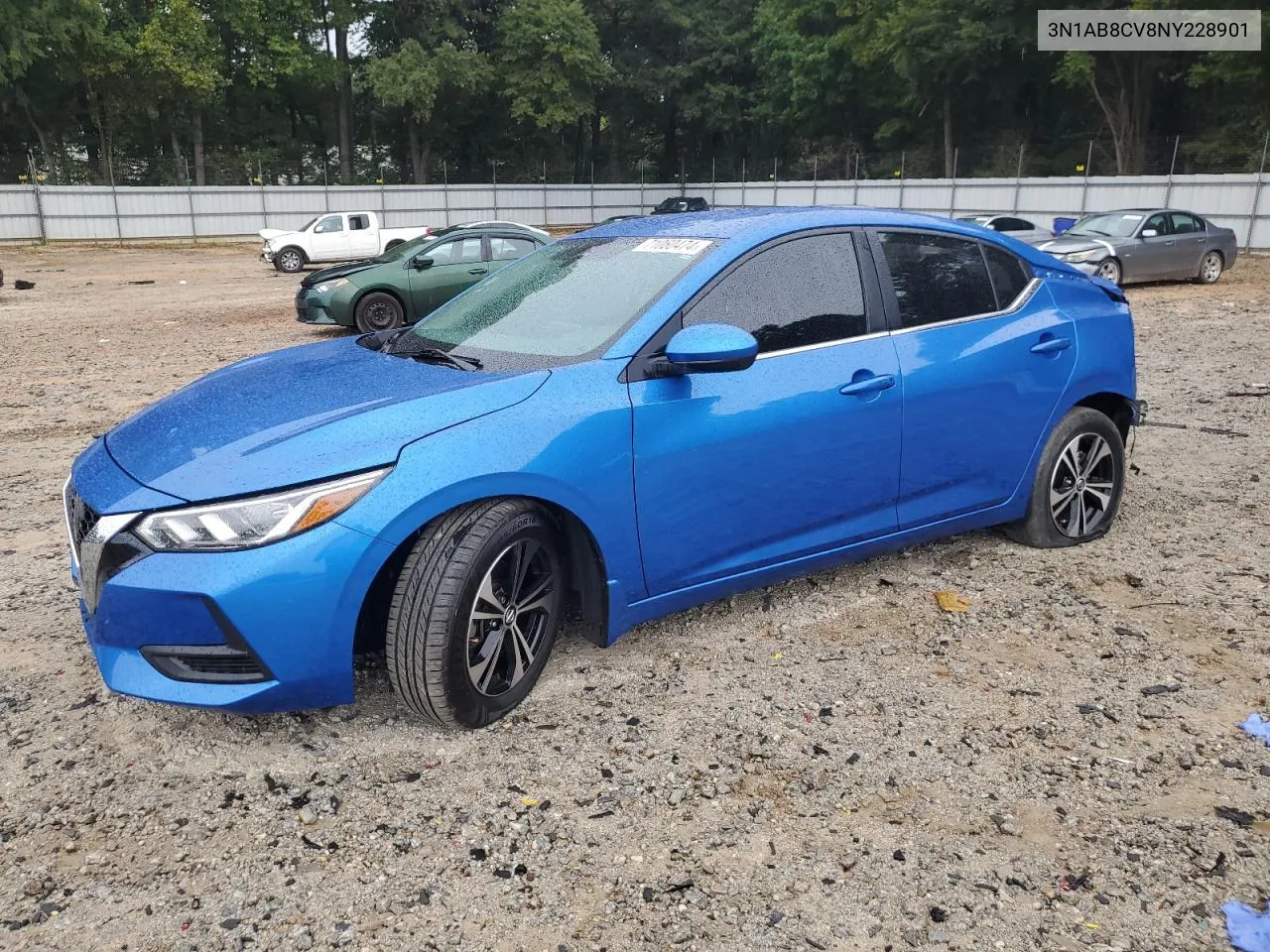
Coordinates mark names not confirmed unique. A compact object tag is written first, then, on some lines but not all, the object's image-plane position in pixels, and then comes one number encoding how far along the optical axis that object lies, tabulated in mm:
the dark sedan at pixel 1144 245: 16641
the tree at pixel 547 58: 49875
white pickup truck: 24359
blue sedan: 2859
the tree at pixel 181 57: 42938
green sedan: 12820
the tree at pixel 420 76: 46594
